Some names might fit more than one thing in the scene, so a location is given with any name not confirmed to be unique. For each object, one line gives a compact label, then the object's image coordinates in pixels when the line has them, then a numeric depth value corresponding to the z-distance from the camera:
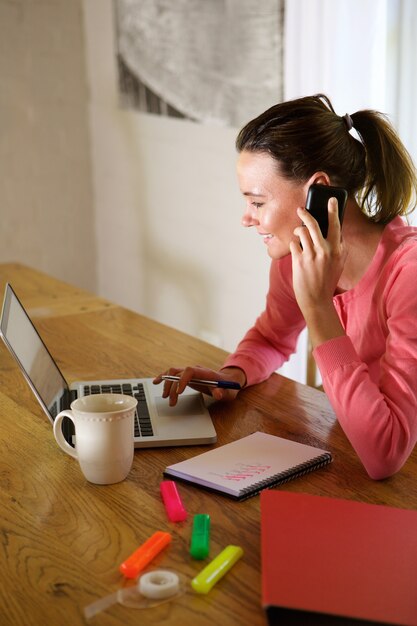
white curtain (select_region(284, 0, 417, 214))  2.16
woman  1.17
